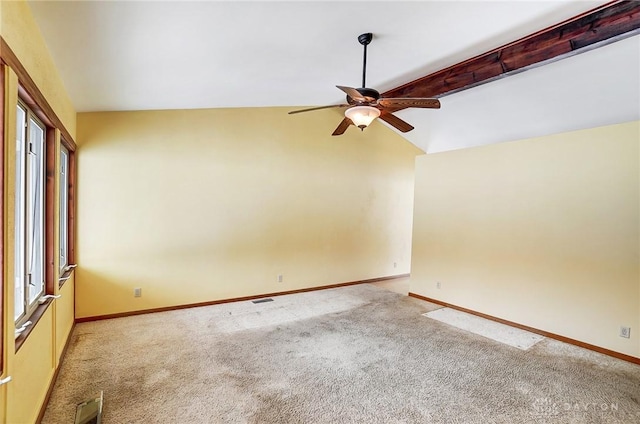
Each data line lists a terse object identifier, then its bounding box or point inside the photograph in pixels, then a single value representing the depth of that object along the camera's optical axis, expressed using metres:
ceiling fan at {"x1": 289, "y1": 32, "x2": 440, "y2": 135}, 2.82
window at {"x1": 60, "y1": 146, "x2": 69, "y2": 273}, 3.46
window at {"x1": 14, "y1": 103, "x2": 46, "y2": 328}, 1.97
